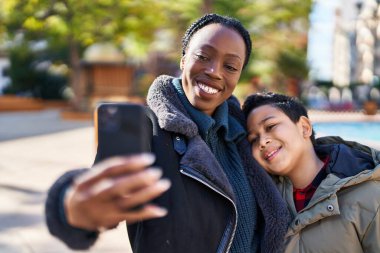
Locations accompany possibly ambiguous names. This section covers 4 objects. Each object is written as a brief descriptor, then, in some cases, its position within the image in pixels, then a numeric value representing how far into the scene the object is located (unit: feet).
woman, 4.25
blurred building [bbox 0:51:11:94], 81.29
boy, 5.22
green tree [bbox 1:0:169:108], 45.19
